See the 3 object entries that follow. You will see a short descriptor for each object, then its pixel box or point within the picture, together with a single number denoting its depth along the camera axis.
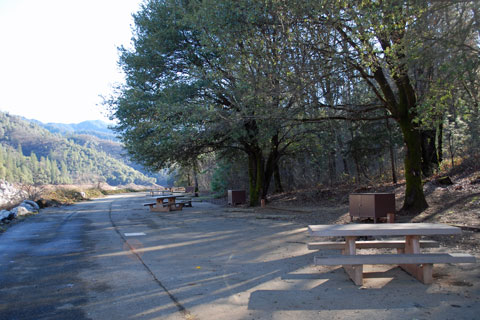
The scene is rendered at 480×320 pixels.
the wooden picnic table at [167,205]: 20.47
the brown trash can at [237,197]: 22.33
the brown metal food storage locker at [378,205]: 10.23
